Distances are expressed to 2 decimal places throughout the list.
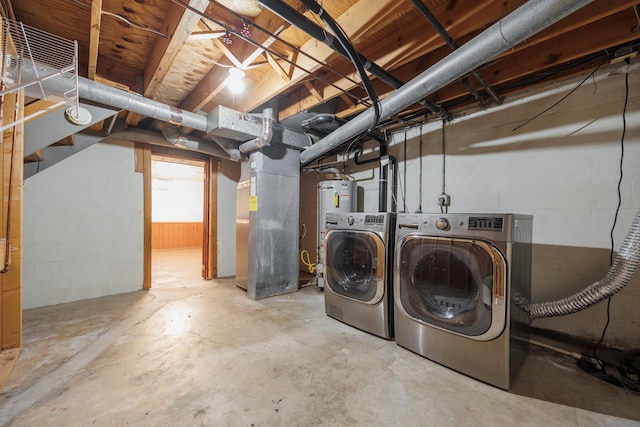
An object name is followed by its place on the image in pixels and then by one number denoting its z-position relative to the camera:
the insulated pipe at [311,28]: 1.18
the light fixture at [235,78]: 1.93
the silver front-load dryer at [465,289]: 1.41
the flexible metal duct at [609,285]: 1.45
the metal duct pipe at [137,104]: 1.96
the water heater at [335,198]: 3.27
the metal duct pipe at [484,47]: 1.08
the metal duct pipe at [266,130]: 2.75
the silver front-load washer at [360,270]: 2.01
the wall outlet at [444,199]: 2.60
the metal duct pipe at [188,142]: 3.11
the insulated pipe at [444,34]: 1.22
